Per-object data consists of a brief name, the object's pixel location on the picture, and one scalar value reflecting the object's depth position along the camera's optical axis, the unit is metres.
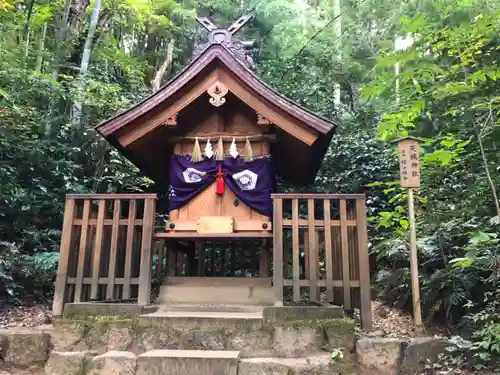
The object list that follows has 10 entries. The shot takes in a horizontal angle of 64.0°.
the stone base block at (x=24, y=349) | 4.36
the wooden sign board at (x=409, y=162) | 4.98
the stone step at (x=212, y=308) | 5.30
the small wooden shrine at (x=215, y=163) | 5.01
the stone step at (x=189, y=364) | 3.81
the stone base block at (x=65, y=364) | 4.12
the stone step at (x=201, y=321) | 4.37
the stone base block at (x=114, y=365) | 3.98
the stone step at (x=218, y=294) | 5.70
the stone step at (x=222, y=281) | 5.87
